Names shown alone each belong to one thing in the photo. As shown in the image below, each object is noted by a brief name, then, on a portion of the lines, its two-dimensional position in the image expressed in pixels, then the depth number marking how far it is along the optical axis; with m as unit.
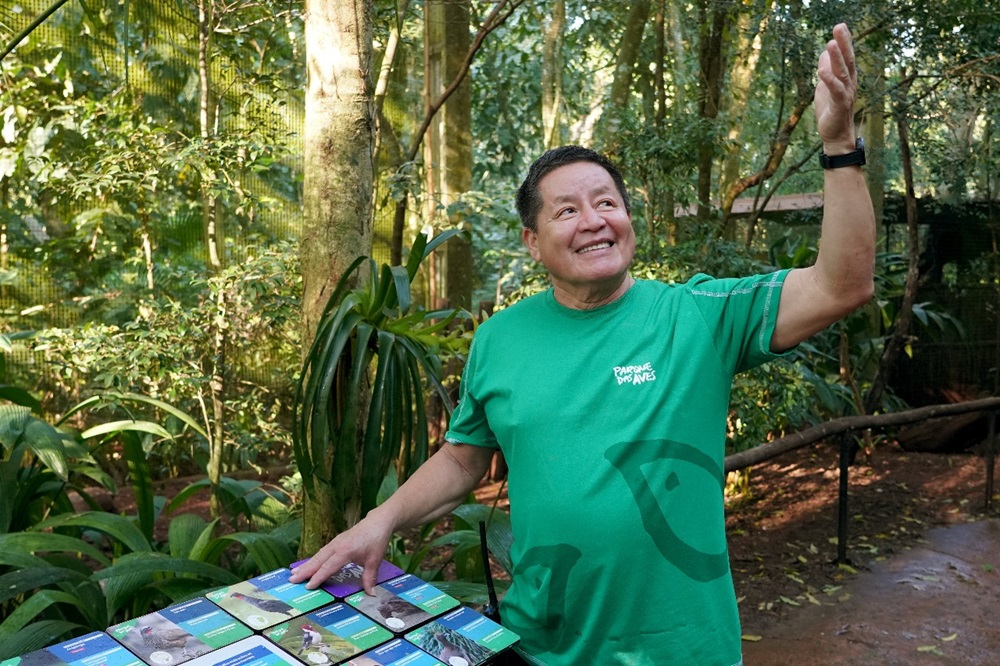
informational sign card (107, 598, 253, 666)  1.22
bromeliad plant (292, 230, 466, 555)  2.18
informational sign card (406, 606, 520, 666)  1.27
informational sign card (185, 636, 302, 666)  1.20
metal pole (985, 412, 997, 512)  5.33
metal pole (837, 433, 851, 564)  4.20
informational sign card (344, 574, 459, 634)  1.36
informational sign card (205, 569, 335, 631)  1.33
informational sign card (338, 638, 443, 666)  1.23
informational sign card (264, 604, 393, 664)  1.24
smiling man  1.39
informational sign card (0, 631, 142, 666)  1.18
